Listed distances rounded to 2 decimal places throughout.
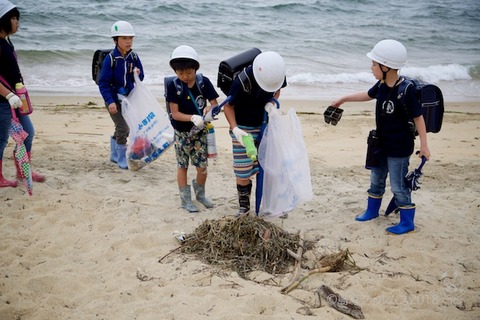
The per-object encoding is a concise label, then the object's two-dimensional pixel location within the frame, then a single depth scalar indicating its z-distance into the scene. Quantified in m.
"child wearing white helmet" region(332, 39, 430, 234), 3.46
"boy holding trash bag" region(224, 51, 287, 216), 3.40
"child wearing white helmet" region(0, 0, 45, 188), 3.95
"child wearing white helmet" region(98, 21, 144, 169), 4.71
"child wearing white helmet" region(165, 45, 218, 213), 3.78
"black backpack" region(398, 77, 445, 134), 3.49
